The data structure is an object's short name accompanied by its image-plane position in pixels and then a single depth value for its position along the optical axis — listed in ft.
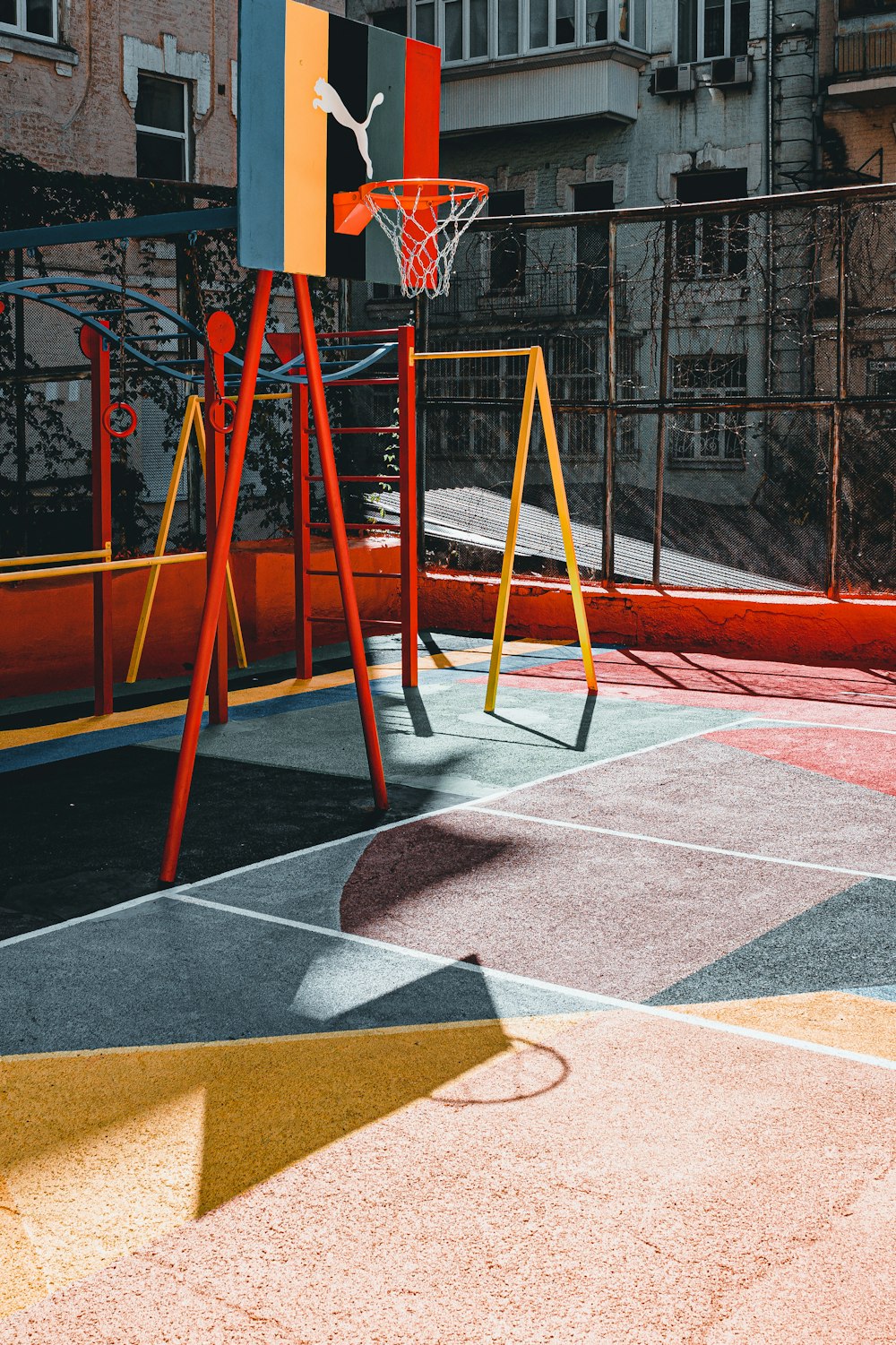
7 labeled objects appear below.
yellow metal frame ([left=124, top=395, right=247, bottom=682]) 31.97
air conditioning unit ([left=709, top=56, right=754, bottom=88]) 81.92
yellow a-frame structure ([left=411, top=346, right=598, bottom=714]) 29.01
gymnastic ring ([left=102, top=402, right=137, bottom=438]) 28.48
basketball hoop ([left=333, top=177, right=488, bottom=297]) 21.38
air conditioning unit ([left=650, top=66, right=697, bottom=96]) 84.28
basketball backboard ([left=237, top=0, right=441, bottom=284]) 19.57
